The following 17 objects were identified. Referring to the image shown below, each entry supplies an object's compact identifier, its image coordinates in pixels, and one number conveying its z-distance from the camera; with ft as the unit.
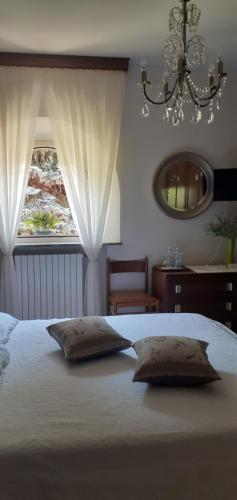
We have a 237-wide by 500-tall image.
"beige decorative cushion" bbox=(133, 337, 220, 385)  5.62
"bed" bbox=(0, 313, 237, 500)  4.44
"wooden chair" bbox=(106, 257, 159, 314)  12.15
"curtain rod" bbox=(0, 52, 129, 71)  11.53
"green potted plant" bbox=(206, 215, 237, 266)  12.84
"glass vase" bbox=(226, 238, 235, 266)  12.98
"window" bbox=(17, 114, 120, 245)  12.96
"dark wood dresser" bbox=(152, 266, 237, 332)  11.91
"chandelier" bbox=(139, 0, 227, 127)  7.25
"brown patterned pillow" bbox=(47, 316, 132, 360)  6.61
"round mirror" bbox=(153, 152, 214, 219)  13.00
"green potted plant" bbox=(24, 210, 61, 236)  13.32
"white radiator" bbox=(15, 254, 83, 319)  12.52
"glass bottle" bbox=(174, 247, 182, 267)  12.89
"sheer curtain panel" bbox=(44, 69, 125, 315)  11.98
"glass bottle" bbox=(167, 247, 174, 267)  12.96
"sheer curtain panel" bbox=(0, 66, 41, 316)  11.71
